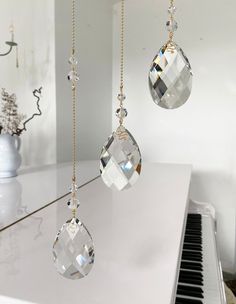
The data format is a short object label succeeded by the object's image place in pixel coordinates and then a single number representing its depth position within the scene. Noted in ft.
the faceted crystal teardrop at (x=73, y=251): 1.14
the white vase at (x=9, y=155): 3.25
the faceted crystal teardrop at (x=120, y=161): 1.27
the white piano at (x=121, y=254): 1.22
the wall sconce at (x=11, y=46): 4.66
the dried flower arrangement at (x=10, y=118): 3.49
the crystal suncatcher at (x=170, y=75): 1.30
